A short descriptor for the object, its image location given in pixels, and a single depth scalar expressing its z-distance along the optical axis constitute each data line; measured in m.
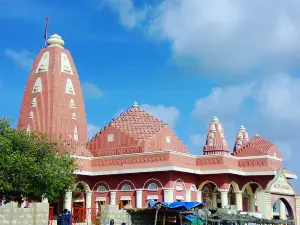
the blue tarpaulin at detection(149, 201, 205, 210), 21.48
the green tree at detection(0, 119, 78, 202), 26.52
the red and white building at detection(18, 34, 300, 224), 34.47
